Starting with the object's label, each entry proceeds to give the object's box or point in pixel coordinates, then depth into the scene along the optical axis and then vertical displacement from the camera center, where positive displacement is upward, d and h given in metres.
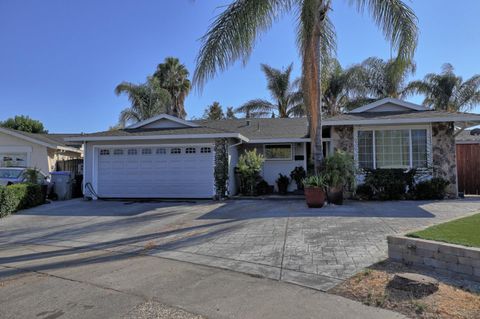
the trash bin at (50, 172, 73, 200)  15.57 -0.50
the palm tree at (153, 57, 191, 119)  29.44 +7.64
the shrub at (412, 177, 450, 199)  12.58 -0.69
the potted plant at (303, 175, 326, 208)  11.08 -0.68
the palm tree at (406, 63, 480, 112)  26.05 +5.88
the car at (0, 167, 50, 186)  14.99 -0.17
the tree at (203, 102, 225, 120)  45.34 +7.58
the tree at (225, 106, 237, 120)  46.10 +7.53
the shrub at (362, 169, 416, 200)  12.59 -0.43
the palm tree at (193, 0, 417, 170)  10.92 +4.30
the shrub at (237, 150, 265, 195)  14.80 +0.03
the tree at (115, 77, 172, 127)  27.27 +5.56
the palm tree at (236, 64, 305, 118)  27.77 +5.54
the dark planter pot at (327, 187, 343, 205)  11.77 -0.82
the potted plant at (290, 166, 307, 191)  16.20 -0.21
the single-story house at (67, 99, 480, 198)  13.40 +0.92
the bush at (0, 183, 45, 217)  11.62 -0.88
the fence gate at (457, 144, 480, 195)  14.90 +0.01
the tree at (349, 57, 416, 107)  24.52 +6.17
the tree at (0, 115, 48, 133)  37.22 +5.11
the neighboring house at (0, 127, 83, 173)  18.12 +1.14
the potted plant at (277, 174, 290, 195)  16.31 -0.62
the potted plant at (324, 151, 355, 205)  11.47 -0.13
